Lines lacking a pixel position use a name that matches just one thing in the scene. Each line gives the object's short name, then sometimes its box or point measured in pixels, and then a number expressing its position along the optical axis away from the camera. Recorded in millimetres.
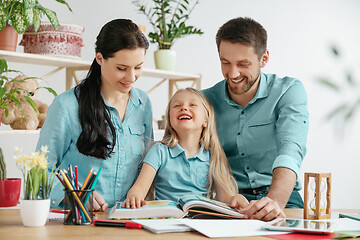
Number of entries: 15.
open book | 1374
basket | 2793
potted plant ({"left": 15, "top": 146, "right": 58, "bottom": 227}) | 1232
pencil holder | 1272
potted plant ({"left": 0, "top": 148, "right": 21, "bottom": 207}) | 2230
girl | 1845
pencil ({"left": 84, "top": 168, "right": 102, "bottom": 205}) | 1286
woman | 1774
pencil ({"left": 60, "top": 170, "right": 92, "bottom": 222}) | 1265
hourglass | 1466
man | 1954
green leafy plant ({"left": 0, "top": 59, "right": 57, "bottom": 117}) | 2443
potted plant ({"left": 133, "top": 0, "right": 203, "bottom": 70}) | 3348
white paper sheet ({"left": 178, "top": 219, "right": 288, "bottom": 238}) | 1169
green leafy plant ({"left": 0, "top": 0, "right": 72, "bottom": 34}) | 2502
